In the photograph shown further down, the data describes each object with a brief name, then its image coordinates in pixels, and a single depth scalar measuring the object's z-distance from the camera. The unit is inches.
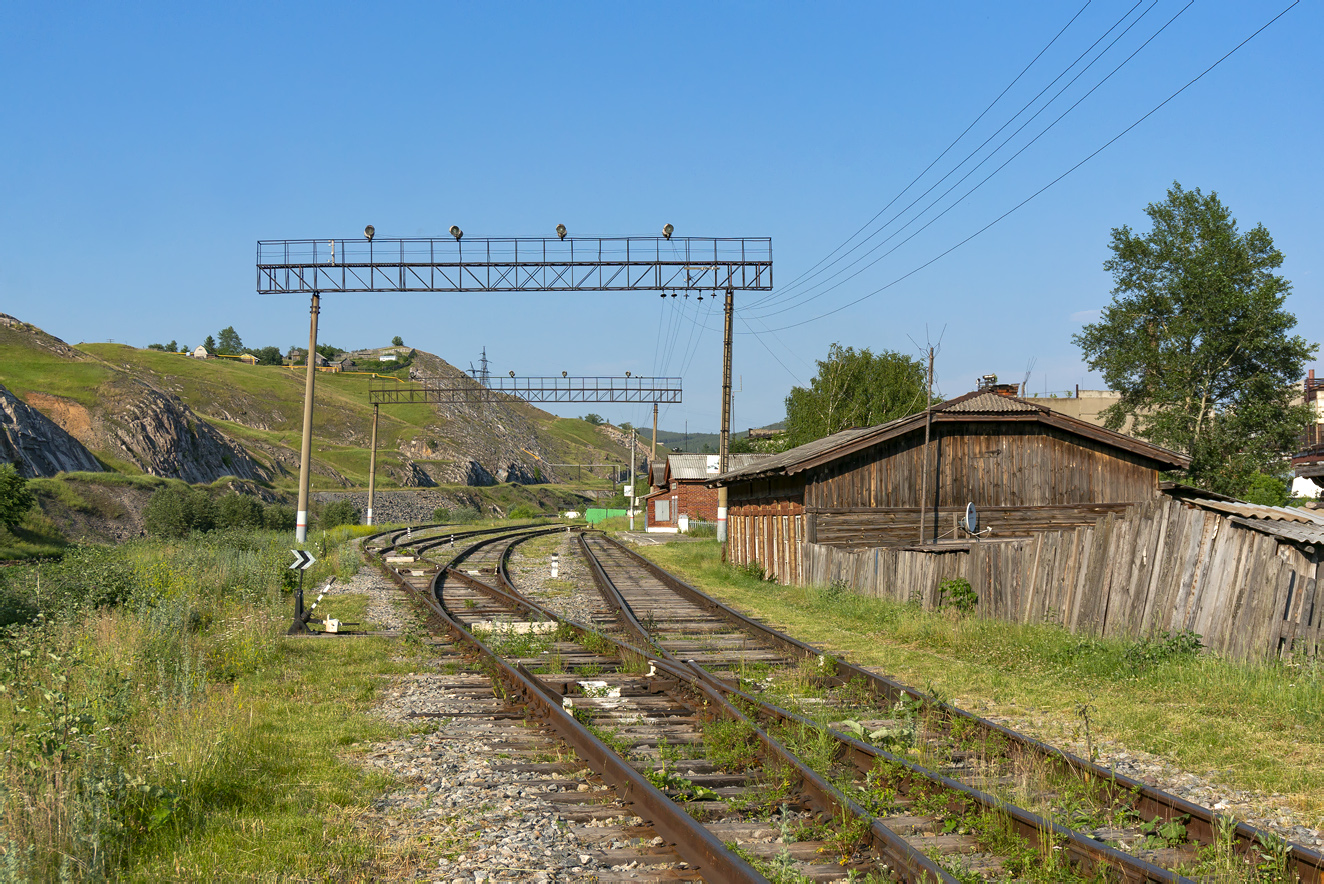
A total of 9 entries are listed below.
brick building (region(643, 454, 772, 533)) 2452.0
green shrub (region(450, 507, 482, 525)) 2905.5
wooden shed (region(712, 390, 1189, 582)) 887.1
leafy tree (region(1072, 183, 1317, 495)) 1604.3
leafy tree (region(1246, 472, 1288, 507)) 1737.2
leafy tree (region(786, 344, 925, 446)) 2758.9
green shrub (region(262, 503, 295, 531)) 1862.8
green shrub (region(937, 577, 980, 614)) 567.8
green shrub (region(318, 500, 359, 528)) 2298.2
